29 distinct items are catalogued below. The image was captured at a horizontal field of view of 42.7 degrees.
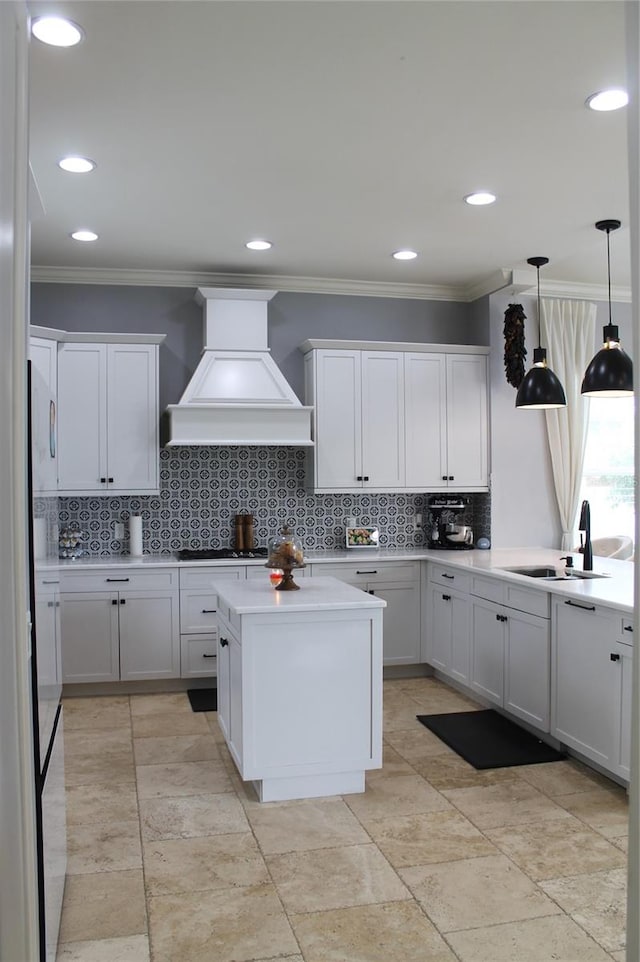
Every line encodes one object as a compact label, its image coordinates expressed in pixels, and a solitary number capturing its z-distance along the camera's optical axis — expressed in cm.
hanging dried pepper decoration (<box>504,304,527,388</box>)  562
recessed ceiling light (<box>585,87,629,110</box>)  304
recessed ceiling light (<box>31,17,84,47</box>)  257
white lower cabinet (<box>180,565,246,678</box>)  538
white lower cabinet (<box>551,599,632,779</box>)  361
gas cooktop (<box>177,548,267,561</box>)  553
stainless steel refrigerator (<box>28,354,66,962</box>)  192
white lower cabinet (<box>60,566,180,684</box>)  523
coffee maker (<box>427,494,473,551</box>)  603
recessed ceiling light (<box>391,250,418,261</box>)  526
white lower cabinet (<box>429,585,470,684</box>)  521
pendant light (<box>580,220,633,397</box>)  420
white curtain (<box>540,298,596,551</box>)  606
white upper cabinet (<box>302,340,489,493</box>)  584
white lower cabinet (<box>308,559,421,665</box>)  568
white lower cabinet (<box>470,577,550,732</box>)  429
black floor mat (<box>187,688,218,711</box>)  509
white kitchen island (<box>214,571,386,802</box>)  356
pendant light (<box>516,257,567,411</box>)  488
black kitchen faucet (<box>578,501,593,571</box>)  466
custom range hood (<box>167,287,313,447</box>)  548
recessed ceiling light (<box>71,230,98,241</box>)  475
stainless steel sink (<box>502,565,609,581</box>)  493
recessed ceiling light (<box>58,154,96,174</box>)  367
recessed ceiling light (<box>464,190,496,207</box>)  414
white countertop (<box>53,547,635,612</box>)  402
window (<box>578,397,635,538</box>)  637
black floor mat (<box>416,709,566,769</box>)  416
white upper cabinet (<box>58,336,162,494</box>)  541
